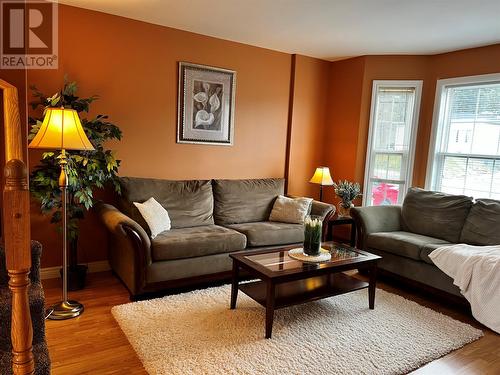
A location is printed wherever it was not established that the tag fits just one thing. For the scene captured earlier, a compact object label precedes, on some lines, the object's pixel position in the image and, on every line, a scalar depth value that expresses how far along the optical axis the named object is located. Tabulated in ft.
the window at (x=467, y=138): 12.94
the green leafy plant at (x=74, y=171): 9.56
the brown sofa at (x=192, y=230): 9.55
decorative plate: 9.06
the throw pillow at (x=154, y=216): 10.37
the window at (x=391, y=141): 15.02
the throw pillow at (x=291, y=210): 13.17
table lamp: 14.83
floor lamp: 8.06
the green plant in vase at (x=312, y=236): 9.18
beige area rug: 7.11
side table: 13.65
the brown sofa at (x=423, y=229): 10.77
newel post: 3.97
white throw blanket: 8.87
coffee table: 8.05
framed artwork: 13.11
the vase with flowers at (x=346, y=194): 14.49
